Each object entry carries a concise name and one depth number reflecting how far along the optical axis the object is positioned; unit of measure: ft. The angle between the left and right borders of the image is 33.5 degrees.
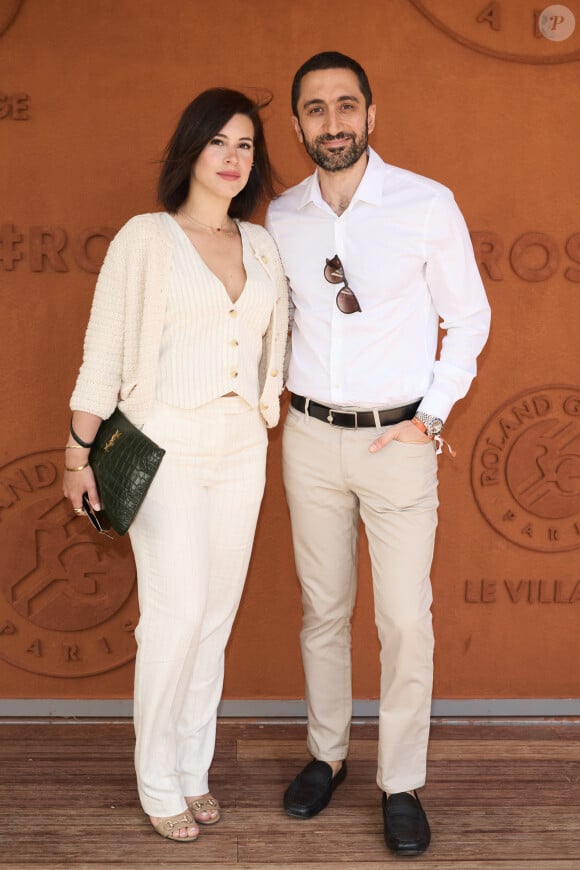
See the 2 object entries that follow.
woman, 8.32
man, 8.70
